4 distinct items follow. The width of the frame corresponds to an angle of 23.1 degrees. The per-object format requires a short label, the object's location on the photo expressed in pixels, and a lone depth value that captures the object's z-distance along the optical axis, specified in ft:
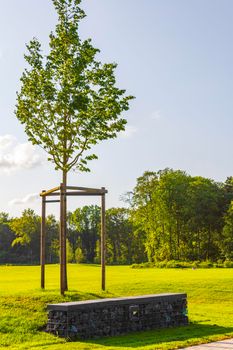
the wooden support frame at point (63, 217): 67.62
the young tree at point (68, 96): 72.43
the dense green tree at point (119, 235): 364.79
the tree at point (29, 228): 314.35
